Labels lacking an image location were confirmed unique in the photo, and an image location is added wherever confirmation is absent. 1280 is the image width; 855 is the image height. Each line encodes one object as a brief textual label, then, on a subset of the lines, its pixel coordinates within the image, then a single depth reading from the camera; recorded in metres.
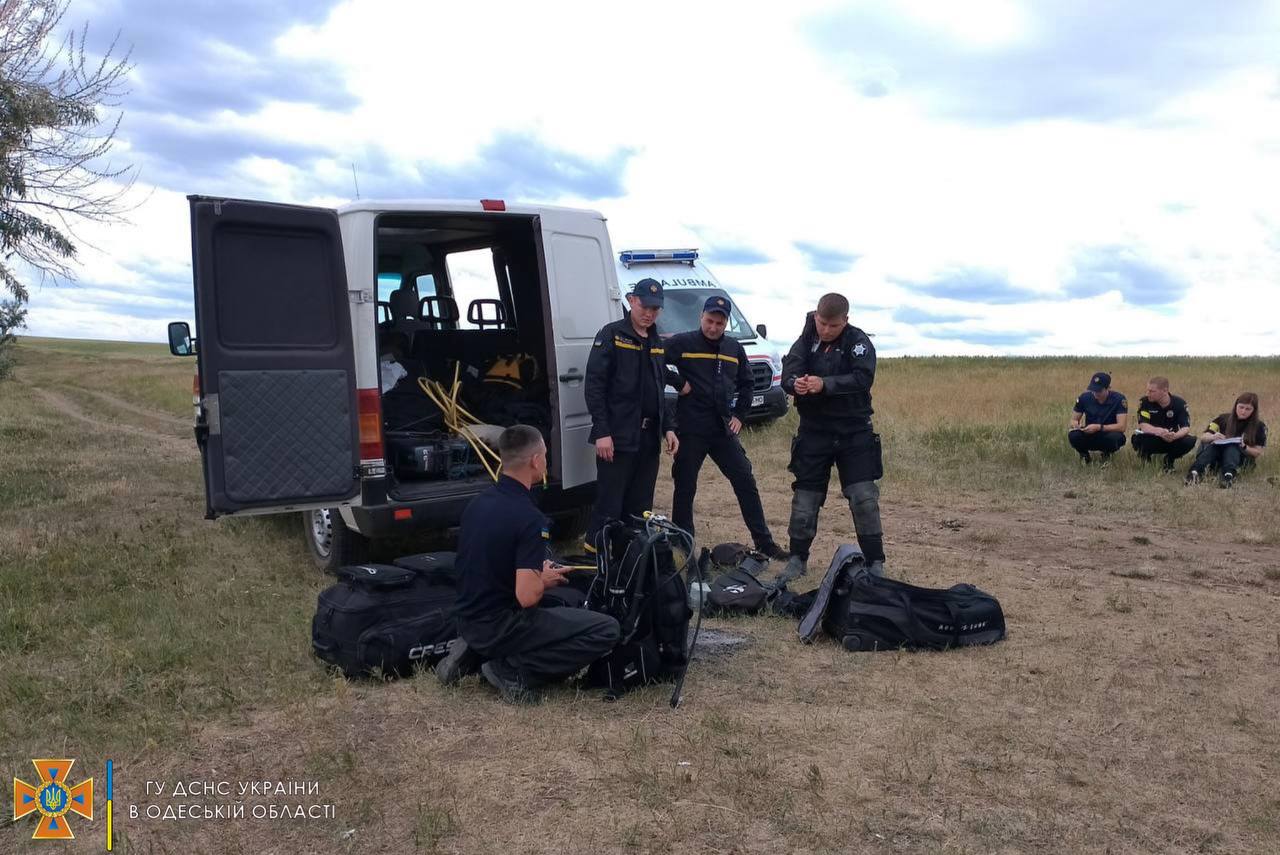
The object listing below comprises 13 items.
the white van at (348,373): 5.20
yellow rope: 6.53
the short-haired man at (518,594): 4.00
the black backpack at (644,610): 4.25
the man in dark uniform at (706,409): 6.60
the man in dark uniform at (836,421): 6.01
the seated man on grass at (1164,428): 10.43
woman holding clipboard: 9.87
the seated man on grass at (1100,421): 10.80
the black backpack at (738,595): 5.55
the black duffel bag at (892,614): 4.95
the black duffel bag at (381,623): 4.50
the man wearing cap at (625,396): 6.01
